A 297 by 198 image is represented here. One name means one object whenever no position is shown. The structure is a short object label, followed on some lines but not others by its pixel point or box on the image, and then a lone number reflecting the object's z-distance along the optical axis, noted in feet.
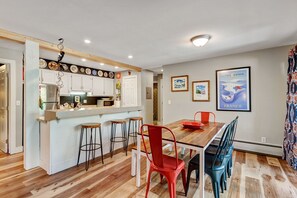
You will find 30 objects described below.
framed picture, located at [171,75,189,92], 14.08
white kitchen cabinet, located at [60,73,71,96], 14.89
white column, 8.23
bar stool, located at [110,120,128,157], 10.18
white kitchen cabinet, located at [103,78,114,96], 19.05
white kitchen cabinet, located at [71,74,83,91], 15.65
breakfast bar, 7.81
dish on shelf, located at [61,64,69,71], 14.93
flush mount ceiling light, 8.22
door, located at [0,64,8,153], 11.09
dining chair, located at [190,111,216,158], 10.03
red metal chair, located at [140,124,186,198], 5.04
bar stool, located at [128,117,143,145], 12.55
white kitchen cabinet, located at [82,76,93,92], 16.60
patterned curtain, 8.29
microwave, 18.66
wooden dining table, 5.10
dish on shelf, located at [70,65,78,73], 15.59
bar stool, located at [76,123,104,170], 8.54
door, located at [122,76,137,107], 18.24
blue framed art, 11.18
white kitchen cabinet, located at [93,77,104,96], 17.76
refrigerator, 11.82
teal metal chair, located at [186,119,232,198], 5.50
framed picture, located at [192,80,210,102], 12.97
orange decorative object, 7.59
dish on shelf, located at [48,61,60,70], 13.93
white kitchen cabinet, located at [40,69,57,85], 13.28
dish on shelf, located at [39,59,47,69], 13.15
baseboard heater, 10.21
